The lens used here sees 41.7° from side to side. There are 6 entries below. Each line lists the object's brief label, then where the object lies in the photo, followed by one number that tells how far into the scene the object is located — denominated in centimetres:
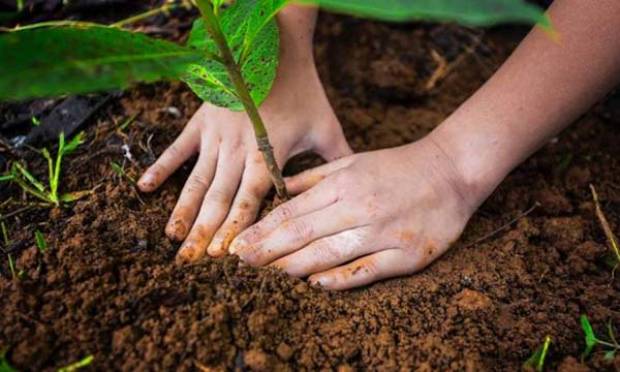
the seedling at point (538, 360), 48
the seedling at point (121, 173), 57
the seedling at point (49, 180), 56
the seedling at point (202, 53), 32
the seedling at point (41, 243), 50
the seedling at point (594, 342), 49
